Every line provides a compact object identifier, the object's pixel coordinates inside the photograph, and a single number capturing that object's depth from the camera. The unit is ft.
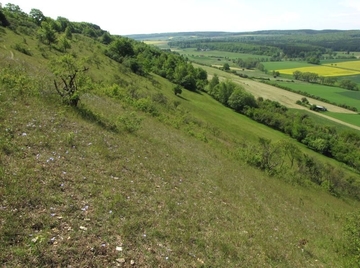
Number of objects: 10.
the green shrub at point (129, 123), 67.56
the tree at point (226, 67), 532.32
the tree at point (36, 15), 291.28
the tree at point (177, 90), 247.05
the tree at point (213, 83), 326.12
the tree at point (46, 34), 190.90
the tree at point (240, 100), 281.13
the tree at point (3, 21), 177.84
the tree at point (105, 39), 380.91
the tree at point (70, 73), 57.47
